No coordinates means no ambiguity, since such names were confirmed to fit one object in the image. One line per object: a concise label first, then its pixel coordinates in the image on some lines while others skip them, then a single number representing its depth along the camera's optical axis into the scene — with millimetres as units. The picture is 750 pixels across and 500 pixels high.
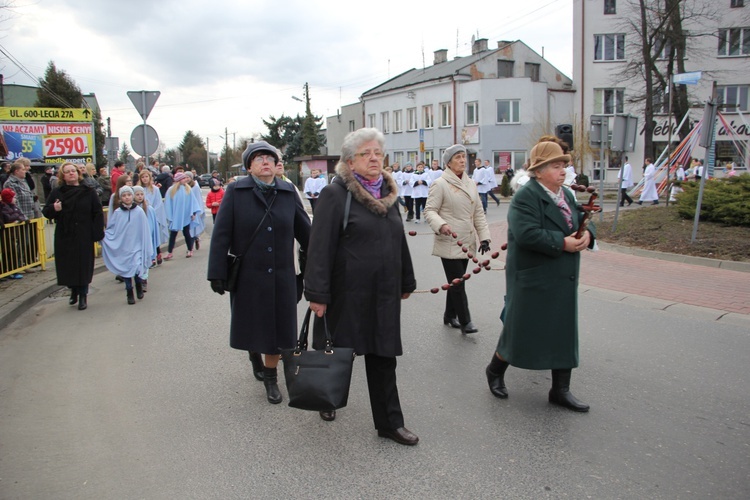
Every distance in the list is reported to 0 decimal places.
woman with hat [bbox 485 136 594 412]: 4371
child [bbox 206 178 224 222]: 15430
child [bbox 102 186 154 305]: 8719
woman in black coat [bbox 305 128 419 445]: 3799
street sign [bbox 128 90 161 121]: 13844
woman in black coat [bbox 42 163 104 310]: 8297
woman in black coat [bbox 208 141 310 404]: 4805
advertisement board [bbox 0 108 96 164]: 25156
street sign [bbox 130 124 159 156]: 14273
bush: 12172
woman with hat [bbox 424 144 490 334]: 6570
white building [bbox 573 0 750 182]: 41469
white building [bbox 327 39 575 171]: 41906
